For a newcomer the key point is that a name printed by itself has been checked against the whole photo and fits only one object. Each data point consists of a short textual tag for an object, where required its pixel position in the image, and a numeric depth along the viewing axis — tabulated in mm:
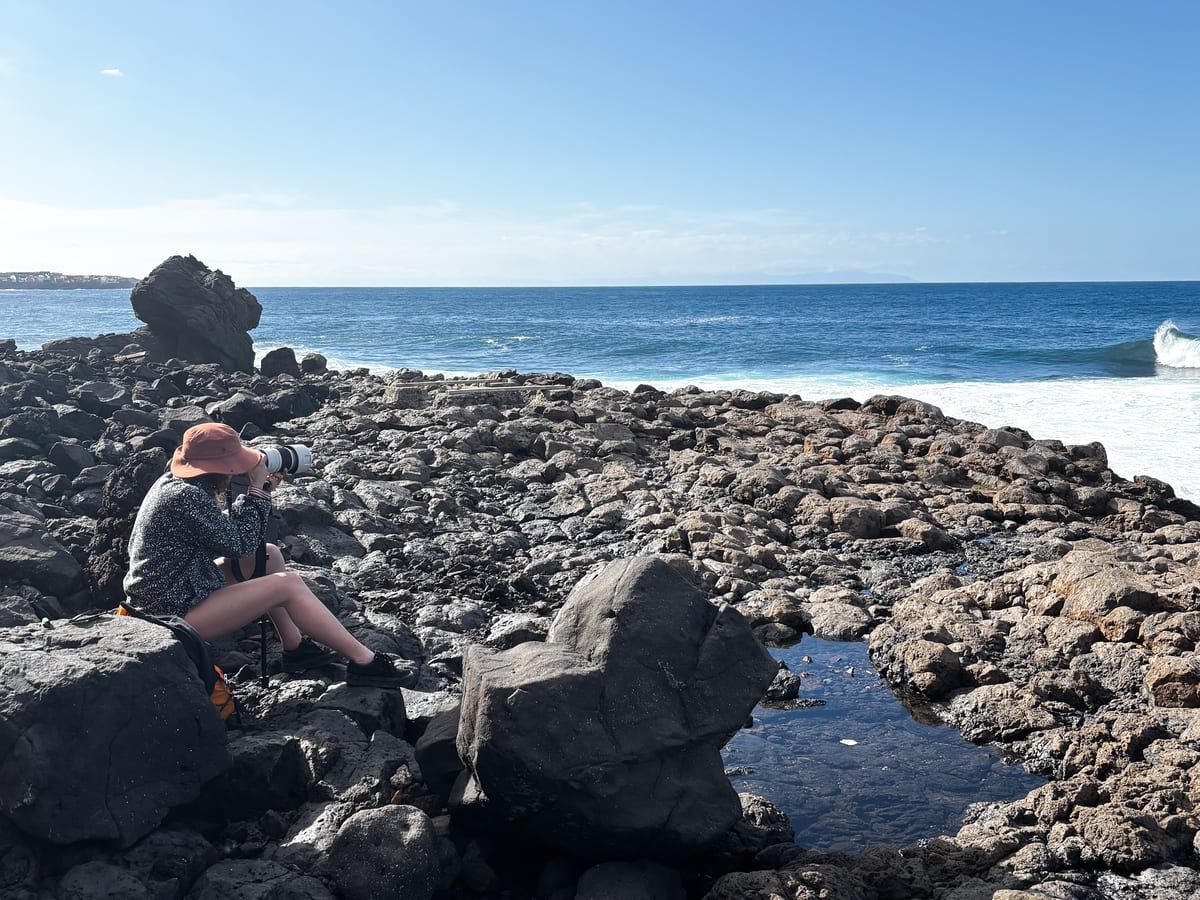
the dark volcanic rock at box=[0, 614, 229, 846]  3478
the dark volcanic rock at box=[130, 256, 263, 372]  24375
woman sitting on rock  5047
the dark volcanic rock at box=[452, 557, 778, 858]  4031
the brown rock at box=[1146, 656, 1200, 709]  6030
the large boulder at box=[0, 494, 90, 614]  6297
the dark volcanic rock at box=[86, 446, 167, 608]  6480
